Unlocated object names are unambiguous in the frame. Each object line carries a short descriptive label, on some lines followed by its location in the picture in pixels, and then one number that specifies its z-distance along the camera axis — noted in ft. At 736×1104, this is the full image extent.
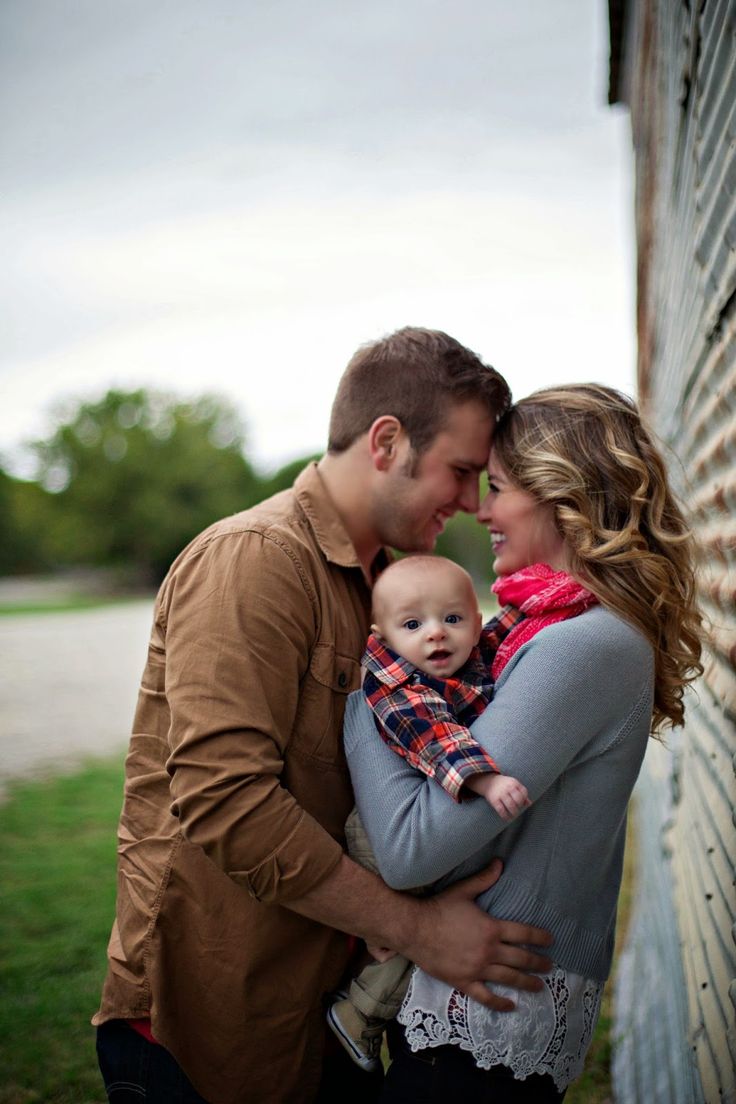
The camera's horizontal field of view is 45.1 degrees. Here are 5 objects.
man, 6.53
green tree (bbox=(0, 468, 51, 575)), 190.90
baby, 6.54
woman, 6.14
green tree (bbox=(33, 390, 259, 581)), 189.37
